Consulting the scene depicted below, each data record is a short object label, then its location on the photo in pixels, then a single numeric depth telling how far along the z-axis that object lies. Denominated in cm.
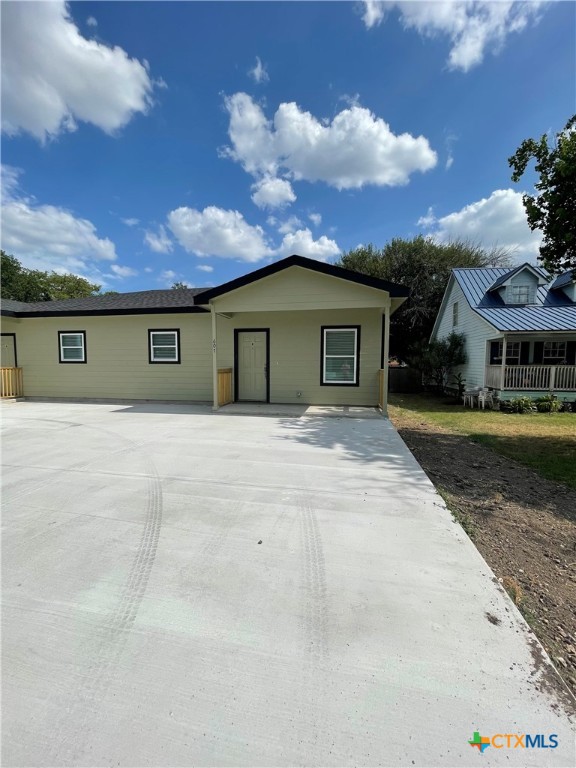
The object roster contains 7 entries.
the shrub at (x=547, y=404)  1144
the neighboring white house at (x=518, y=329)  1228
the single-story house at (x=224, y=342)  811
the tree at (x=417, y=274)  2081
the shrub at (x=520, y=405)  1133
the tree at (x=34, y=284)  3622
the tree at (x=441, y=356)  1558
